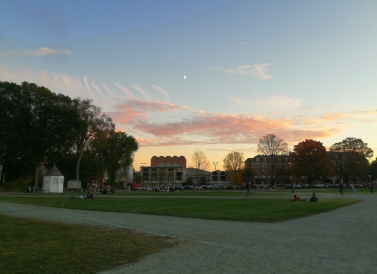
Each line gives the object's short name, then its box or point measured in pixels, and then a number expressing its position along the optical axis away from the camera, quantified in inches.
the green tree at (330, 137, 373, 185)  3988.7
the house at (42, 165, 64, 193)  2539.4
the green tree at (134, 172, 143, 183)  6771.7
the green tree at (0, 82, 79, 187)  2294.5
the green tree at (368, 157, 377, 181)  4564.2
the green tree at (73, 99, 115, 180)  2741.1
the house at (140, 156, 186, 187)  6202.3
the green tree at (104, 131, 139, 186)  3639.3
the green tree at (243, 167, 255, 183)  5216.5
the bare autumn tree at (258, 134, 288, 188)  3784.5
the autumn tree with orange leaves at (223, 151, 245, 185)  4431.6
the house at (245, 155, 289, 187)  3850.9
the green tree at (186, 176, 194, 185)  5861.2
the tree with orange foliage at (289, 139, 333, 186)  3732.8
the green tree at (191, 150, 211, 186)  4938.0
